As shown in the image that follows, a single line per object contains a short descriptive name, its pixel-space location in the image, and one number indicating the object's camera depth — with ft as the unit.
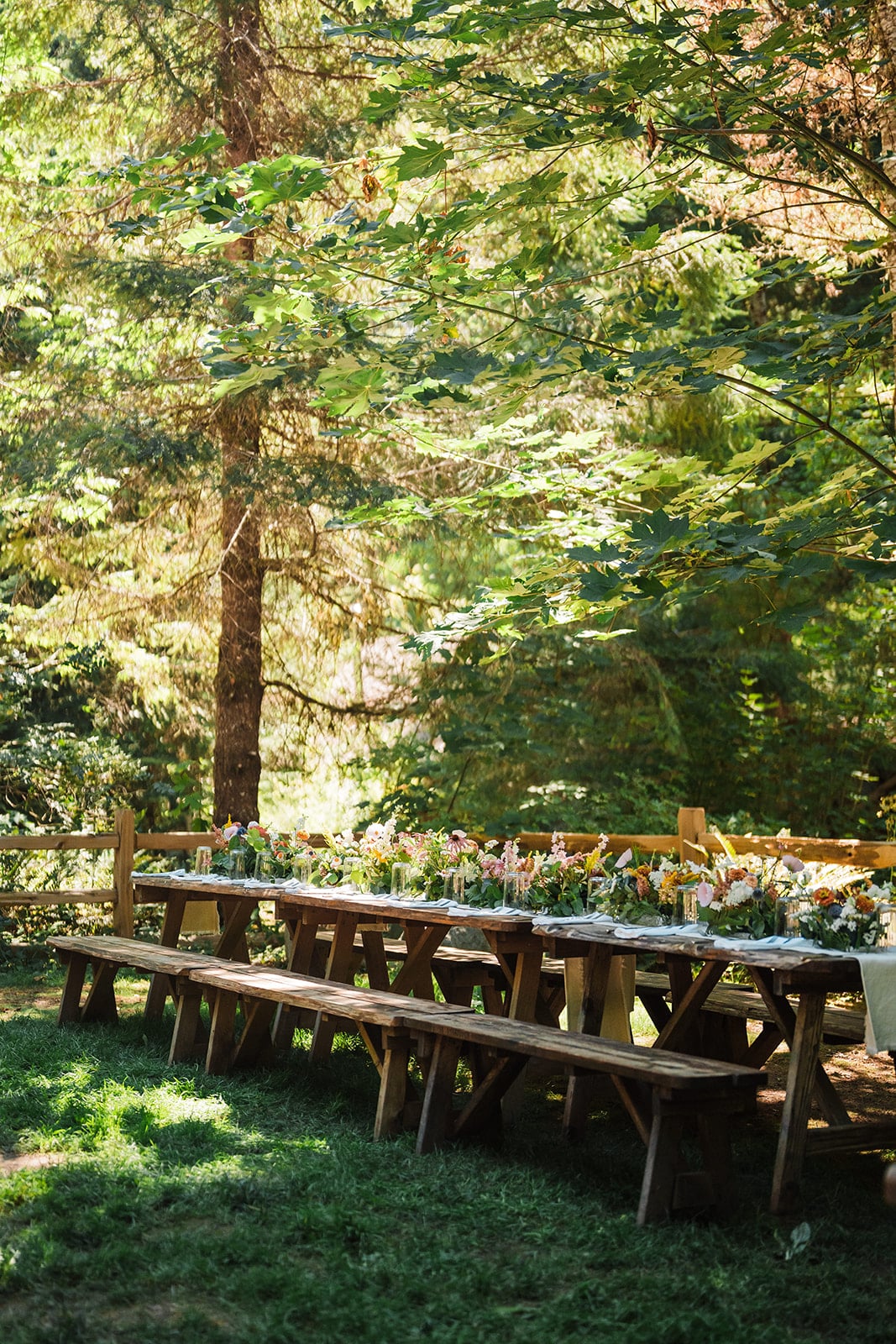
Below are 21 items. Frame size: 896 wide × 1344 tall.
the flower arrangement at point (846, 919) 14.90
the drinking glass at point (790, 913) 15.65
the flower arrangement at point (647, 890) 17.61
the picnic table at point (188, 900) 24.43
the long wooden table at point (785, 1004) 14.34
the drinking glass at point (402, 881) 21.61
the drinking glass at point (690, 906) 17.10
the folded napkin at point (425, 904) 20.21
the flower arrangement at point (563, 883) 19.02
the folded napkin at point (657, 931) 16.55
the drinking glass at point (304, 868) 24.32
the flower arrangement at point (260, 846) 25.21
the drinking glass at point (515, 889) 19.58
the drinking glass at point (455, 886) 20.74
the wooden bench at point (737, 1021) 17.43
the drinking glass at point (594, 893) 18.71
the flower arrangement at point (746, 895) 16.02
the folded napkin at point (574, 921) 17.76
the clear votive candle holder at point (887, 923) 14.93
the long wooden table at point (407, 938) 18.79
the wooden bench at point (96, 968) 23.63
